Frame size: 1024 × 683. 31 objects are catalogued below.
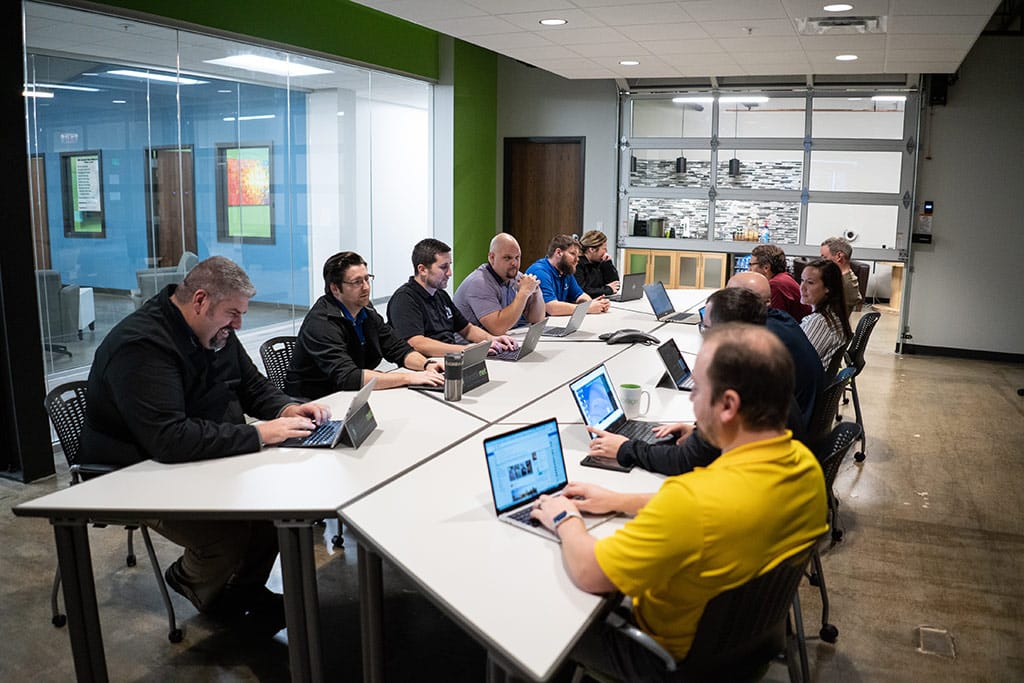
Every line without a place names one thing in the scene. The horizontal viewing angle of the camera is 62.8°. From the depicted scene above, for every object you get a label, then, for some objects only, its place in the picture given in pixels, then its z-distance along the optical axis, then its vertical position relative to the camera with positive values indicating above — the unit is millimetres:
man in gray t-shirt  4945 -431
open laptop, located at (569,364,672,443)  2973 -677
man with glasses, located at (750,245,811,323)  5398 -360
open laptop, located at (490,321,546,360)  4305 -649
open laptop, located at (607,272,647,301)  6758 -541
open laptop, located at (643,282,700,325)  5815 -604
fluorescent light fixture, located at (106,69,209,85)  5004 +850
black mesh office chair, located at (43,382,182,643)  2977 -788
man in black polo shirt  4340 -465
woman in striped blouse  4383 -444
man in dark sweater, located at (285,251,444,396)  3639 -572
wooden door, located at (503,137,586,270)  9430 +353
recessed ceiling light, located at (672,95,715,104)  9039 +1313
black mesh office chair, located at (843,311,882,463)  4898 -685
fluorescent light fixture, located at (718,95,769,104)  8875 +1295
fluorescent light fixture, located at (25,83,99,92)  4509 +692
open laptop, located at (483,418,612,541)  2189 -676
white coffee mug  3217 -676
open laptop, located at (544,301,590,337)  5012 -611
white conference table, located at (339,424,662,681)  1718 -807
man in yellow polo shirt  1692 -585
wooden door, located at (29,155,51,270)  4535 -3
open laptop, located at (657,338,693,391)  3736 -665
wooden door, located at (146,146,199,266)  5285 +64
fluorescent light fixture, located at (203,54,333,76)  5801 +1090
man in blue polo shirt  6121 -369
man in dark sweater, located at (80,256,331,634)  2643 -660
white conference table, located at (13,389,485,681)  2291 -787
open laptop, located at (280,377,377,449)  2777 -722
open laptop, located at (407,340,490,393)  3550 -641
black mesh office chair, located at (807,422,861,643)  2656 -743
